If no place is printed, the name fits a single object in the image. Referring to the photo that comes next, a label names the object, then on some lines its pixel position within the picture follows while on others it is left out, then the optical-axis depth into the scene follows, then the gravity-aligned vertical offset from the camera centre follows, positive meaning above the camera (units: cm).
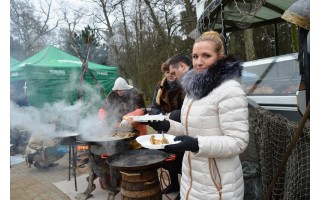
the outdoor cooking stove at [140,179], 321 -111
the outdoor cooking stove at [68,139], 434 -70
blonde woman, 160 -18
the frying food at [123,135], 443 -67
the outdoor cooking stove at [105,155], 405 -98
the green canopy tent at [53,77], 802 +101
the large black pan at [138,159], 316 -91
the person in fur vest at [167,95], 389 +9
